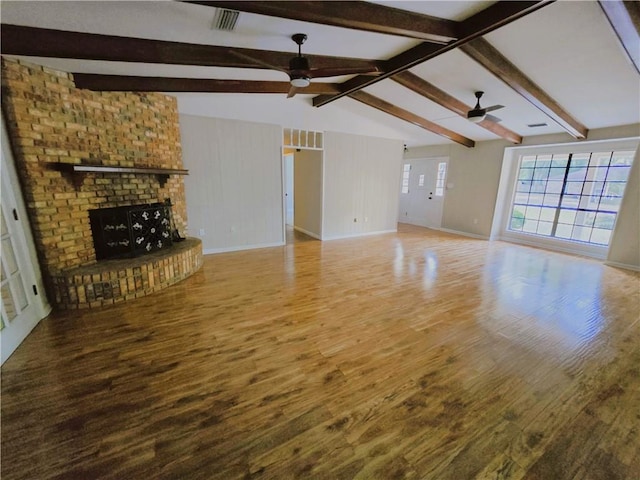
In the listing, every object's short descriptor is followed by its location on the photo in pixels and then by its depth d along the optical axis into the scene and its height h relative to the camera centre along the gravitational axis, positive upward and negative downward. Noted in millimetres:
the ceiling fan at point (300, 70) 2703 +1097
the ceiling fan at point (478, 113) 3971 +1001
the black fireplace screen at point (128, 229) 3301 -688
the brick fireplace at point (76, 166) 2662 +61
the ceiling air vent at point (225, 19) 2201 +1322
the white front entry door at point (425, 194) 7906 -406
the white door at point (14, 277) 2258 -938
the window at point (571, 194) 5164 -239
